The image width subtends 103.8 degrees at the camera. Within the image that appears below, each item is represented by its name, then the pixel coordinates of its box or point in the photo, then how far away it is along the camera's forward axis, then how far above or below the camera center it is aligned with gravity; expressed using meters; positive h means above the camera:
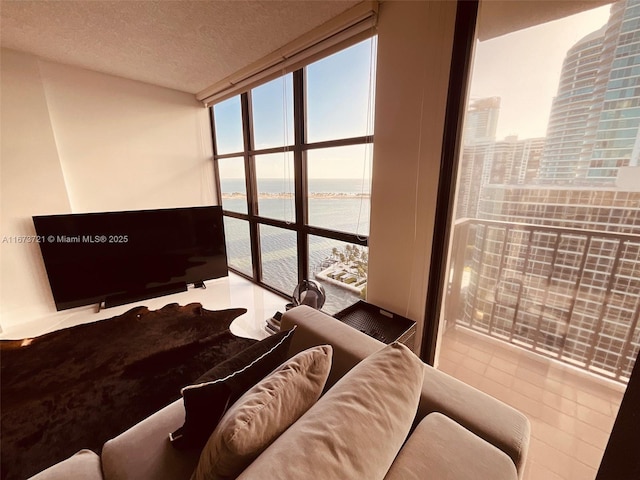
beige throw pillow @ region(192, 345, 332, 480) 0.58 -0.59
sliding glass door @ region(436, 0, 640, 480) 0.98 -0.20
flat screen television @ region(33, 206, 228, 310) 2.26 -0.68
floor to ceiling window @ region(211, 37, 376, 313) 1.86 +0.11
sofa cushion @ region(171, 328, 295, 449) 0.69 -0.59
